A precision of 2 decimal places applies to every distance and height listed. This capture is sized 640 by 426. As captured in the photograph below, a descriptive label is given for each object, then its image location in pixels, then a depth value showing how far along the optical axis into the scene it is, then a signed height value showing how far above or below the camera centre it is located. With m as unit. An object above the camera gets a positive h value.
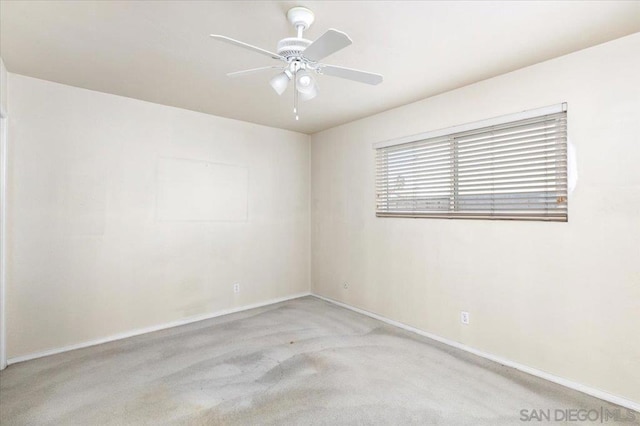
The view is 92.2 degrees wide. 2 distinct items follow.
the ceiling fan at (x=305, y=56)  1.55 +0.88
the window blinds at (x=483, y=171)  2.40 +0.40
